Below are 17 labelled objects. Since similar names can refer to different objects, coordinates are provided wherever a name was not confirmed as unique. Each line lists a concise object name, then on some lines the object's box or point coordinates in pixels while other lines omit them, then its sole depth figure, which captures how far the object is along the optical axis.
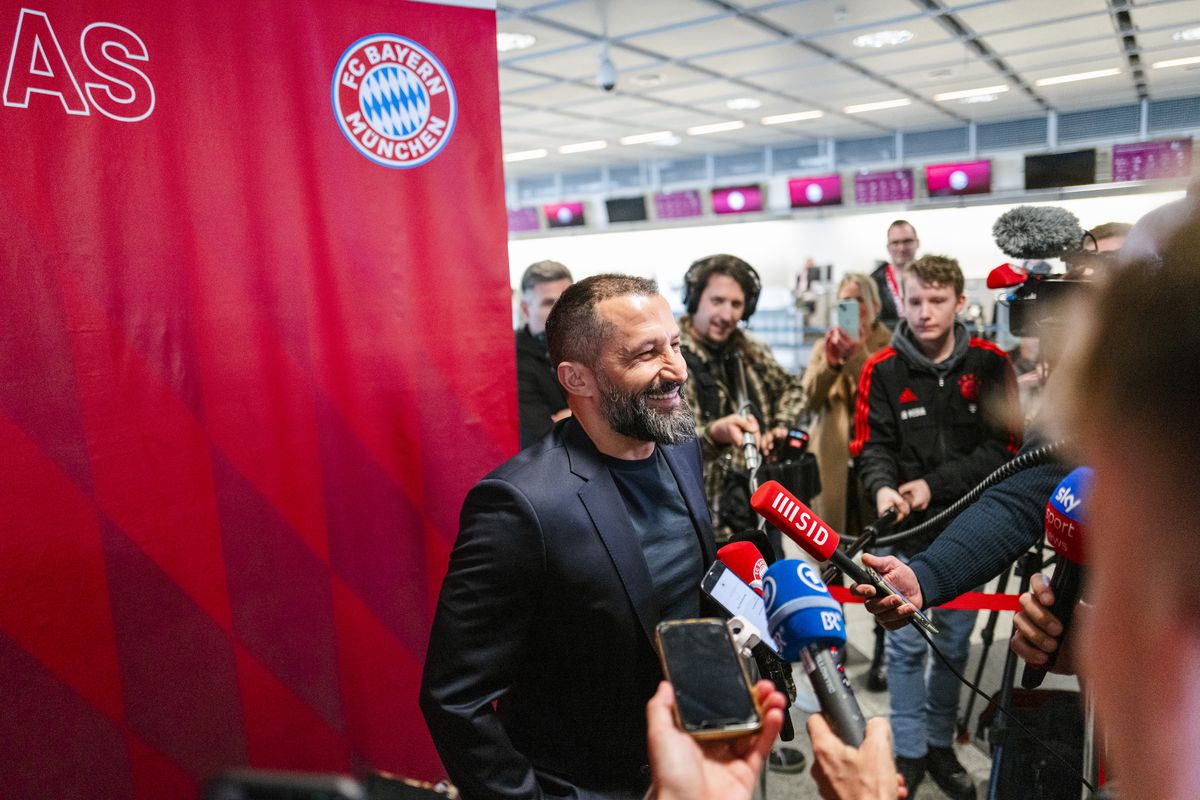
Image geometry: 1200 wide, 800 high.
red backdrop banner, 1.52
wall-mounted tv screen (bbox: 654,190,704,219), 11.52
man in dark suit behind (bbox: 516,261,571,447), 3.25
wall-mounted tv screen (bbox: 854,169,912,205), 9.77
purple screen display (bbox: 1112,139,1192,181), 7.72
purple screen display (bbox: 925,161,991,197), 9.02
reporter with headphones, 2.83
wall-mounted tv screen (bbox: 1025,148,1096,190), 7.94
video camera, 1.85
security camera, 5.92
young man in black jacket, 2.67
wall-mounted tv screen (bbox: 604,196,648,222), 11.82
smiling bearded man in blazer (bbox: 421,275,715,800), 1.40
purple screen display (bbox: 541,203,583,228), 12.39
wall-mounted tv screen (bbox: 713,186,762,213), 10.91
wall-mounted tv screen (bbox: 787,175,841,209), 10.13
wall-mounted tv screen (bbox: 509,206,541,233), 13.03
